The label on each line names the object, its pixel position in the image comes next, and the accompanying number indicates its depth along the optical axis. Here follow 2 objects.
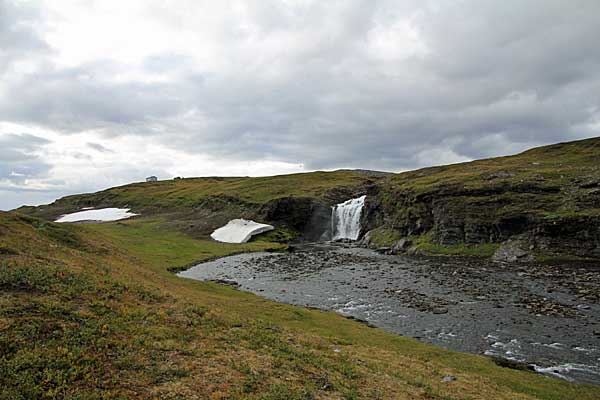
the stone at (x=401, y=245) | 79.69
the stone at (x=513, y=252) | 61.02
